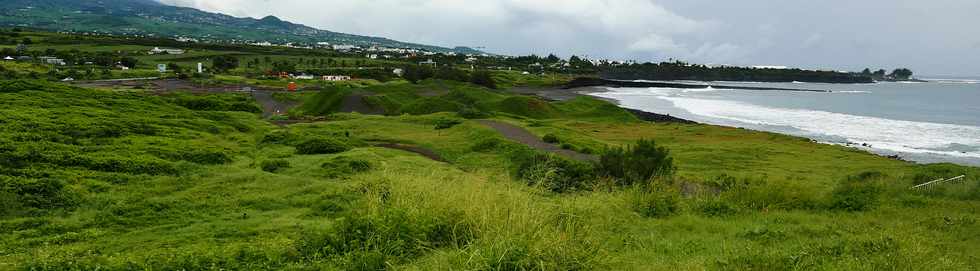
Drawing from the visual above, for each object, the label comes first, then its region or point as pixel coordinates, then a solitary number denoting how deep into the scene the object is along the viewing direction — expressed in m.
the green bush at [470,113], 46.91
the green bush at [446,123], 39.08
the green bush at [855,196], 12.80
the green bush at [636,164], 16.98
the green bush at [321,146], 24.33
